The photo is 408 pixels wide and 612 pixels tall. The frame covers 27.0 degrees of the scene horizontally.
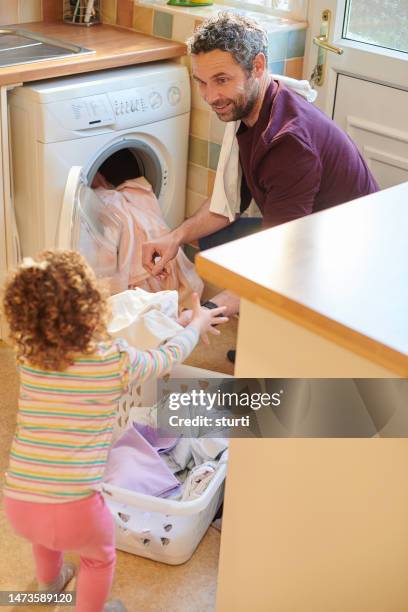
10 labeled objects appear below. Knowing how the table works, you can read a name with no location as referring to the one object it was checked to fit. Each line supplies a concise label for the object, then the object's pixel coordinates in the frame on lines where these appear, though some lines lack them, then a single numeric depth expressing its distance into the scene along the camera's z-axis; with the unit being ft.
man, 7.68
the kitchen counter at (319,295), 4.00
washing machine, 8.82
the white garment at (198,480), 6.98
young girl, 5.03
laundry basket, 6.55
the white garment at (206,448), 7.48
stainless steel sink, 9.16
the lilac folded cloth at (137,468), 6.98
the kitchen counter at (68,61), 8.75
